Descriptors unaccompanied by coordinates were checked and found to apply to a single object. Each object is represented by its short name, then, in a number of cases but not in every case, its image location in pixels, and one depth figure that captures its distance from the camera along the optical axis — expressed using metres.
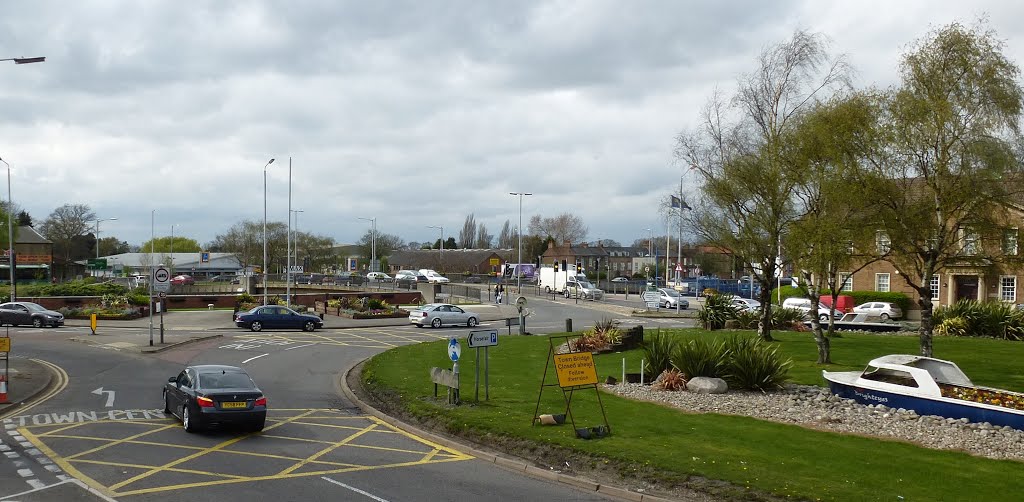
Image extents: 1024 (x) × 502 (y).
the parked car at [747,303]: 48.83
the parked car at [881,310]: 49.66
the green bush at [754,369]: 19.28
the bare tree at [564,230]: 158.38
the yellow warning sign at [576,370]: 15.09
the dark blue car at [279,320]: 41.72
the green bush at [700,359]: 19.75
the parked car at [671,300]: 59.13
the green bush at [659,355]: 20.89
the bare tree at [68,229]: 120.70
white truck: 72.94
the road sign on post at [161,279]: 31.06
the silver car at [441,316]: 44.97
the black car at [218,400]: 15.21
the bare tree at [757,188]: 28.33
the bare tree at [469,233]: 188.12
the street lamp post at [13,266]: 48.74
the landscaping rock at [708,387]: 18.83
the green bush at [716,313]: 38.09
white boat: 15.56
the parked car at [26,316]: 41.56
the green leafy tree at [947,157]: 20.47
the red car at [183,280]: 82.75
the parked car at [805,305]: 46.28
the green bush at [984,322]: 34.16
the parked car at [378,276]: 100.75
